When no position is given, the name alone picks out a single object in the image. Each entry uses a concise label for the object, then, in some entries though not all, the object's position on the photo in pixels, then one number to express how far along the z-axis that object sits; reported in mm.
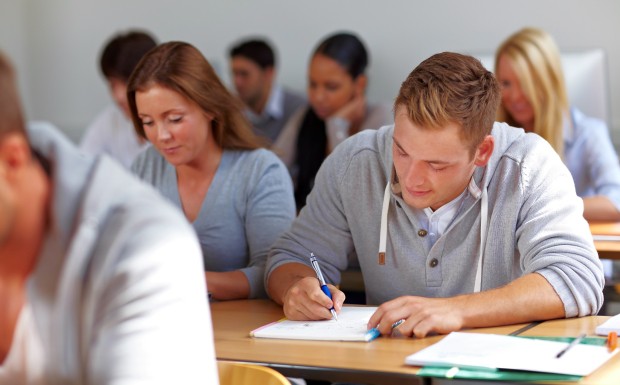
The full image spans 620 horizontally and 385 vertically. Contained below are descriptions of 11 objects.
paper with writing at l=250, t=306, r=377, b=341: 2286
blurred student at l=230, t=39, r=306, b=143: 5135
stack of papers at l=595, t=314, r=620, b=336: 2264
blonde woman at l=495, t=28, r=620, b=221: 3589
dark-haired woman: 4493
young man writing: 2358
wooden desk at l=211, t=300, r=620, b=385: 2104
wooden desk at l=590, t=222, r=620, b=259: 2875
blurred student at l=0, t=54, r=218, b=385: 1656
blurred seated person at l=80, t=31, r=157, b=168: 4036
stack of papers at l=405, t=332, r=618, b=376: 2072
